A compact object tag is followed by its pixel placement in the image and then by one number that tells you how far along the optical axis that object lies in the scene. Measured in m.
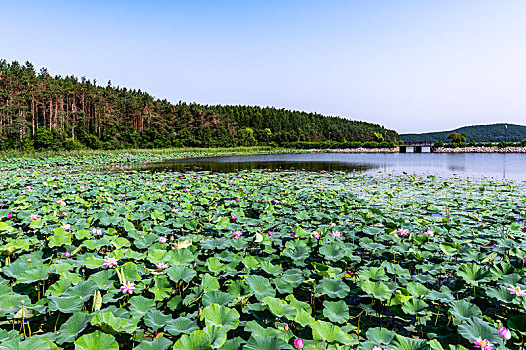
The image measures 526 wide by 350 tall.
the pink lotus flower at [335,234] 3.18
